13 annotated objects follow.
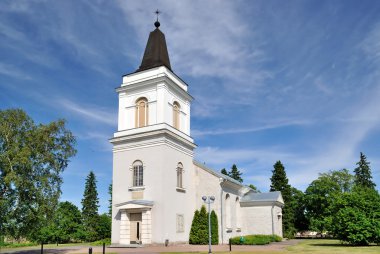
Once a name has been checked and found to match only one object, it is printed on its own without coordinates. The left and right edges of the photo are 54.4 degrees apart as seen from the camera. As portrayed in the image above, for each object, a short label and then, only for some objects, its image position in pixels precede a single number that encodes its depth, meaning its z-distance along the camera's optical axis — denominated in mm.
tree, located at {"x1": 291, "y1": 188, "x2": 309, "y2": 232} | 60406
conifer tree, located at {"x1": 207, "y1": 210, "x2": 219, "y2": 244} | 32625
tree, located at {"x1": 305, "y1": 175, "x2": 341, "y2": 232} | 56600
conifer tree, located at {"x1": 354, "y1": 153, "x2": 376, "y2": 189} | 70875
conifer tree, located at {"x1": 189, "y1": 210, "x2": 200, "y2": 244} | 32156
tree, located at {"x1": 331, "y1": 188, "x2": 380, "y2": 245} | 29172
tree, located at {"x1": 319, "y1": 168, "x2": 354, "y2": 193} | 60219
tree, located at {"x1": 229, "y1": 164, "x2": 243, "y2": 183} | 74312
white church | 29938
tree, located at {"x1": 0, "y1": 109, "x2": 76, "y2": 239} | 23406
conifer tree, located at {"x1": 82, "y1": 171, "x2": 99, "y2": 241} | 58625
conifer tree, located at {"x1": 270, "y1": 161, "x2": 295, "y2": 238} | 54031
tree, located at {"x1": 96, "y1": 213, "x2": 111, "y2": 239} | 54562
